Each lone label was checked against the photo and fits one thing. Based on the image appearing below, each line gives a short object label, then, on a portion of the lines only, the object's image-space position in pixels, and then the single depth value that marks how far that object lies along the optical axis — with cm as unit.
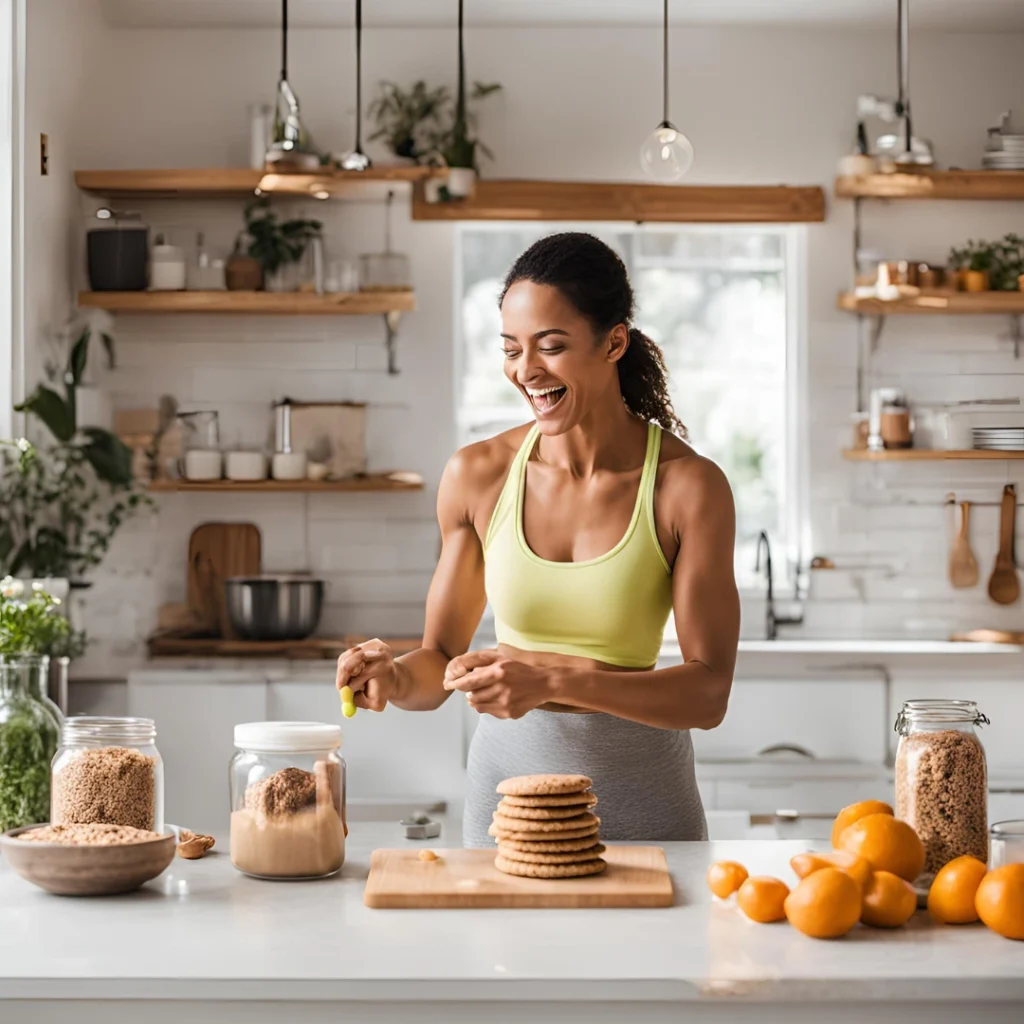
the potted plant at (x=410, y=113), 471
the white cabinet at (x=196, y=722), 421
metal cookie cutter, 201
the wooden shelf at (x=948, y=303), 462
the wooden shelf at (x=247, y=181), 445
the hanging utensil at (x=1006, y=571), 480
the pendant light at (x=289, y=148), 426
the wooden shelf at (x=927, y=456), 464
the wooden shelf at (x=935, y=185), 465
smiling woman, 201
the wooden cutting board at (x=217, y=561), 479
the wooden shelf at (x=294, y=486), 459
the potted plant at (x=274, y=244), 469
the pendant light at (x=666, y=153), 389
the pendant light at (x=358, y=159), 422
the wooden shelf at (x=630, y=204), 474
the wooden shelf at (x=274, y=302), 455
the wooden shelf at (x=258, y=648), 438
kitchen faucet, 471
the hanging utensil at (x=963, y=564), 481
